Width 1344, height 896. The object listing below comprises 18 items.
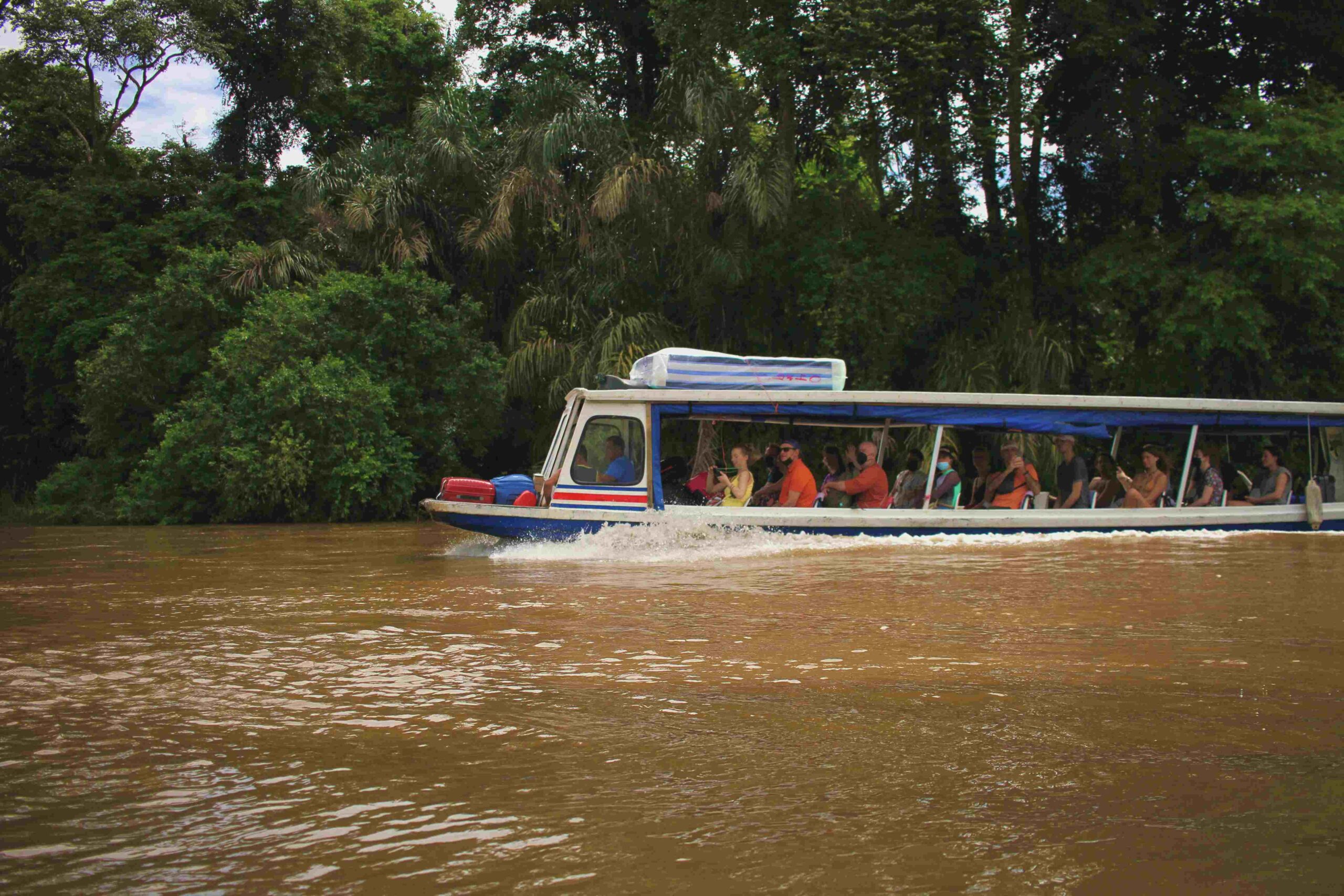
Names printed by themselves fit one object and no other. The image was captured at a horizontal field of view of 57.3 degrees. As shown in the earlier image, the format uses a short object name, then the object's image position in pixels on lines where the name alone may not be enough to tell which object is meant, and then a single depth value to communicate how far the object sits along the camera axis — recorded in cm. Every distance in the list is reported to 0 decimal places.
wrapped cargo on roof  1278
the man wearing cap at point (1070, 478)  1410
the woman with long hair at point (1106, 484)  1476
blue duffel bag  1302
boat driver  1256
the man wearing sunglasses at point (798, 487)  1330
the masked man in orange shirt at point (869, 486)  1358
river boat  1243
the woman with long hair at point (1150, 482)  1420
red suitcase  1274
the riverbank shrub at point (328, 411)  1984
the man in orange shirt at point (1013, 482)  1384
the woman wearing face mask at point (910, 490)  1409
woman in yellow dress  1314
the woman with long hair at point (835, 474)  1390
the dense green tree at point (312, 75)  2927
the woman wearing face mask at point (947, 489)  1362
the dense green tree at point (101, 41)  2783
